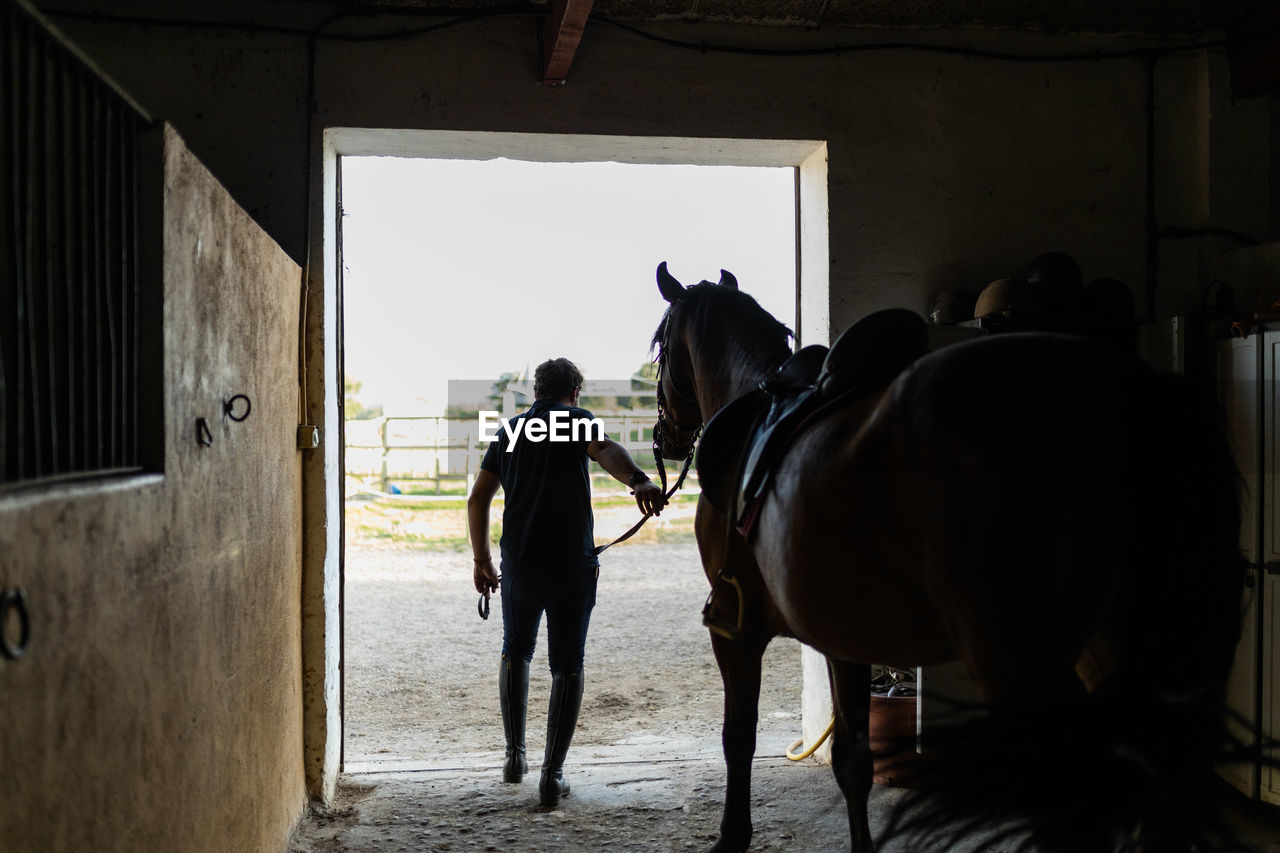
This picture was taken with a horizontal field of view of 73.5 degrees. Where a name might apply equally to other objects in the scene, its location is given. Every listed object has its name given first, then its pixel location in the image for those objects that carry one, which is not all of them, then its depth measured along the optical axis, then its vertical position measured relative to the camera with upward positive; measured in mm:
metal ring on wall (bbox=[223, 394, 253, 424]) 2033 +5
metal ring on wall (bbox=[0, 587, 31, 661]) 1009 -253
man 3268 -507
